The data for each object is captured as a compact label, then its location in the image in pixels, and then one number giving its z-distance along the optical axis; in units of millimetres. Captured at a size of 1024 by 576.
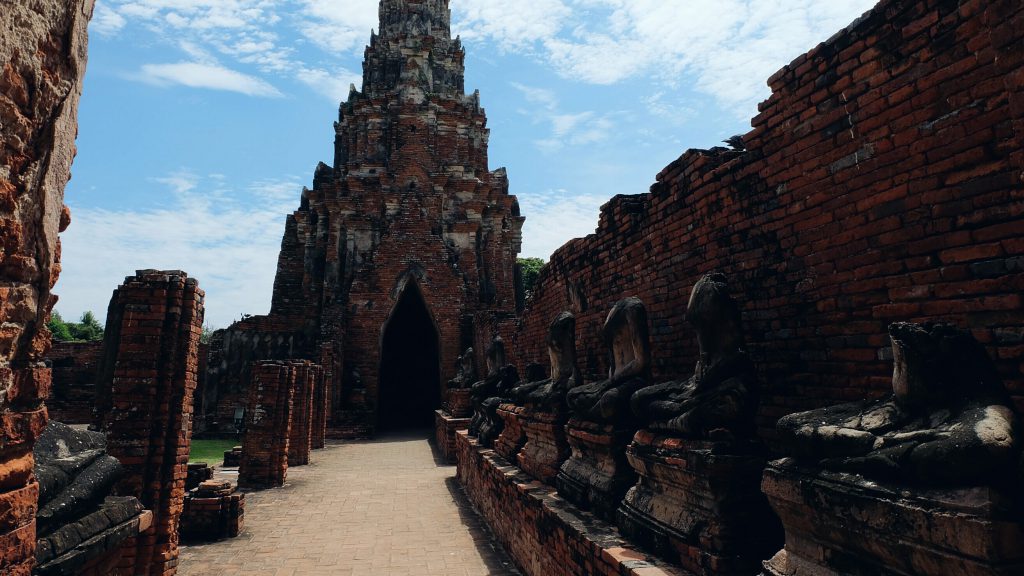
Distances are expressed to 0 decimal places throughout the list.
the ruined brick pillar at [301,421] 11359
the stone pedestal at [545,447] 5477
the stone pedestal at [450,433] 12273
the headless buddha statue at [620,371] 4500
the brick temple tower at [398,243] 19078
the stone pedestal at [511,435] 6895
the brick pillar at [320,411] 13992
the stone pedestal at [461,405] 13148
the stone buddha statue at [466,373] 14877
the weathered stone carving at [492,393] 8798
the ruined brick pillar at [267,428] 9406
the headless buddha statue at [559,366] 5996
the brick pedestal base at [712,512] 2979
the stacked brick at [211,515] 6492
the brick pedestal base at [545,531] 3420
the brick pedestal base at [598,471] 4207
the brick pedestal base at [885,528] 1789
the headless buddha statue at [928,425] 1931
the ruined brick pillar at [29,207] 1484
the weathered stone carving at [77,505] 2590
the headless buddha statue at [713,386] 3324
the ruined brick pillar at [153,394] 4688
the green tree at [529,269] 45969
